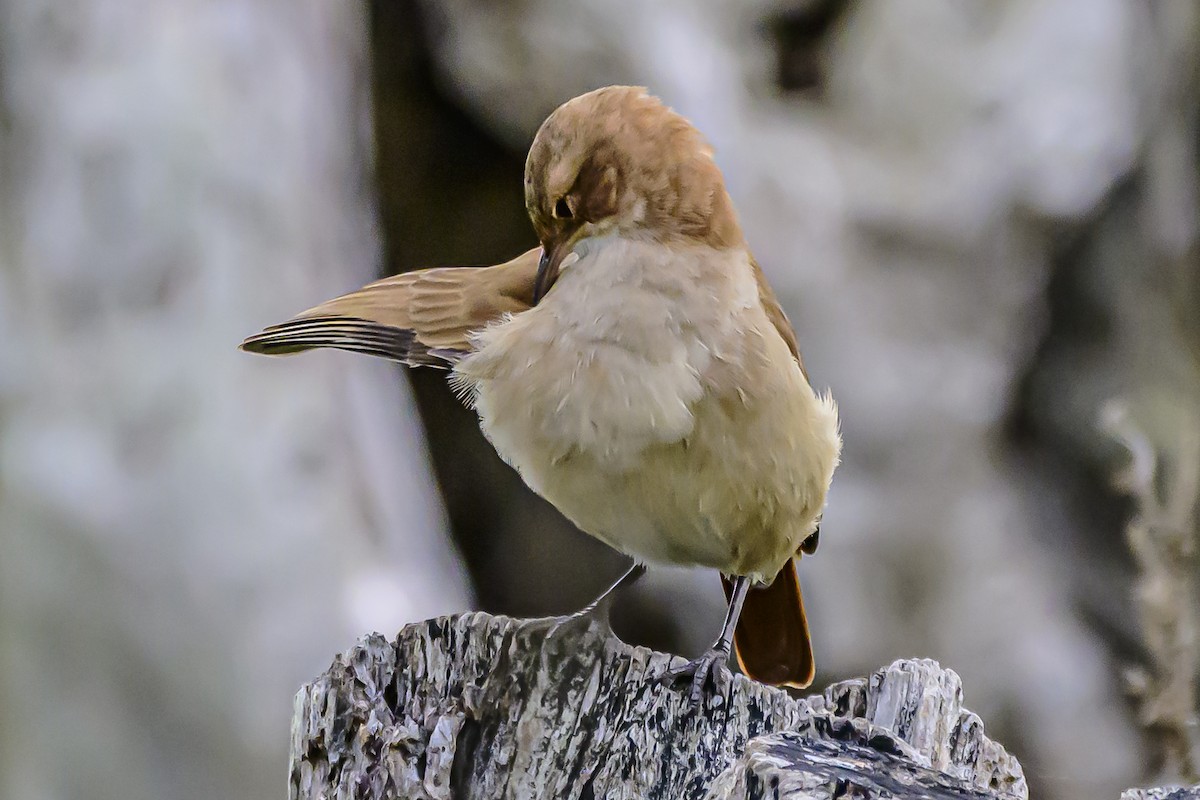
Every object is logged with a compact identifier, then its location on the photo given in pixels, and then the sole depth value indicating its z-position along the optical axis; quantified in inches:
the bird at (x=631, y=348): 198.5
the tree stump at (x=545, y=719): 196.8
